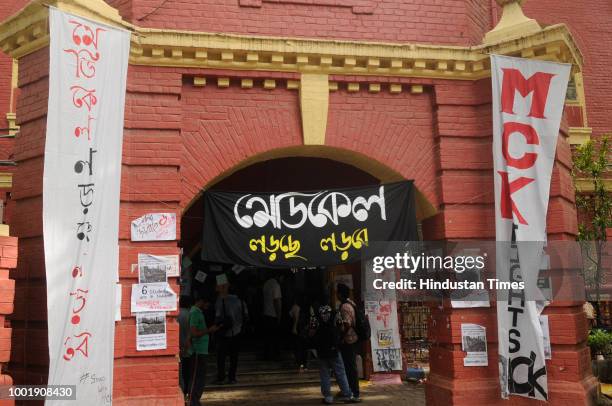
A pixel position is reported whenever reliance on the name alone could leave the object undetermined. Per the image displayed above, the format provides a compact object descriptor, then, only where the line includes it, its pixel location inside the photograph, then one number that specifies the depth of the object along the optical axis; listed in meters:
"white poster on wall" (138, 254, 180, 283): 6.44
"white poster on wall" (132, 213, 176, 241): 6.50
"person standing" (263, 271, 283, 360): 11.67
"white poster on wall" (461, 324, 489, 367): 6.98
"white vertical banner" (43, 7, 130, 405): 5.68
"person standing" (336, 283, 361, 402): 9.05
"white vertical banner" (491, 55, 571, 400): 6.75
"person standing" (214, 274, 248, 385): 9.89
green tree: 11.39
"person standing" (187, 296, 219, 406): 8.16
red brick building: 6.53
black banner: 6.75
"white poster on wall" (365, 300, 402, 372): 10.60
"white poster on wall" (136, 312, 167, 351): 6.33
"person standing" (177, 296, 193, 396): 8.35
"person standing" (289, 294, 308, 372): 10.82
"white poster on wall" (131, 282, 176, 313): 6.38
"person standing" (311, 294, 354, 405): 8.83
